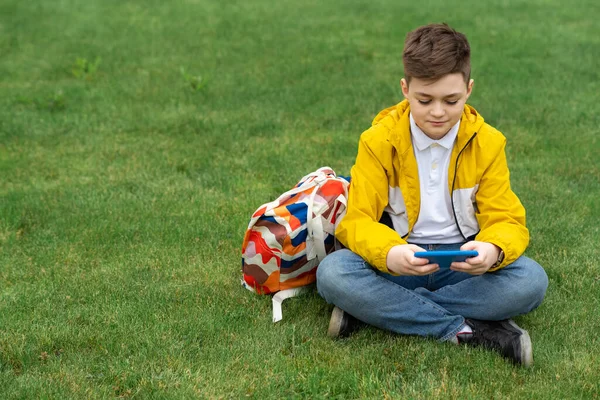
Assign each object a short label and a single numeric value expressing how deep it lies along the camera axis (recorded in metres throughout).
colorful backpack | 4.04
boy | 3.54
